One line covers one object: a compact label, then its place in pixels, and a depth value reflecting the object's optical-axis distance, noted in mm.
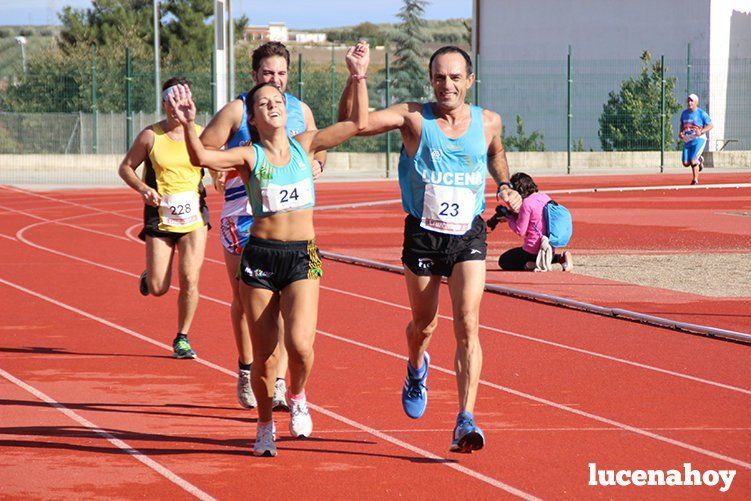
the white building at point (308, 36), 192625
